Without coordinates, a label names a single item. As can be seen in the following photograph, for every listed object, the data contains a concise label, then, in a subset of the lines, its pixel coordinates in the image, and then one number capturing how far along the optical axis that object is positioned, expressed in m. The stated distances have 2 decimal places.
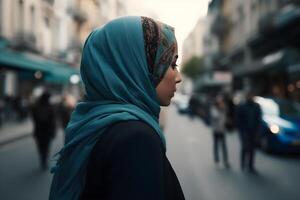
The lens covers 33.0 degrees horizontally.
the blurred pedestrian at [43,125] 10.16
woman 1.39
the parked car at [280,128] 12.33
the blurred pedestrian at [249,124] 9.94
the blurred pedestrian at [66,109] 11.92
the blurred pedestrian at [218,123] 11.27
